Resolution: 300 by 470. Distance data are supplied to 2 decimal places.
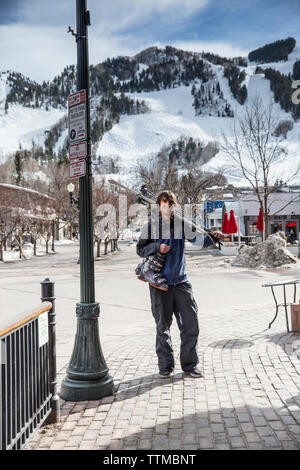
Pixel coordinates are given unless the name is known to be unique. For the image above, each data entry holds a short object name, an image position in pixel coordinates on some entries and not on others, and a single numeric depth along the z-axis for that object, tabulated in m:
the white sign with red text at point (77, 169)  4.53
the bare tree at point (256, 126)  28.25
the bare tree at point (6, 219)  33.12
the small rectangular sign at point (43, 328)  3.69
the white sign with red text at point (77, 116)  4.59
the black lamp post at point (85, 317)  4.51
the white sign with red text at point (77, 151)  4.56
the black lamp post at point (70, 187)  24.08
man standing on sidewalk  5.04
